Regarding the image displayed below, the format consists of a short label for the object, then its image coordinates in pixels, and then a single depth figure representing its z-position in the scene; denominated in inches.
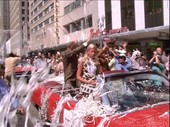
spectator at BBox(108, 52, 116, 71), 240.1
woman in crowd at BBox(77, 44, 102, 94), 151.8
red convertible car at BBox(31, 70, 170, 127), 107.3
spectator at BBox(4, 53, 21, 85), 132.9
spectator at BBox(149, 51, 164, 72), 209.4
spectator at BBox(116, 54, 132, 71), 230.2
